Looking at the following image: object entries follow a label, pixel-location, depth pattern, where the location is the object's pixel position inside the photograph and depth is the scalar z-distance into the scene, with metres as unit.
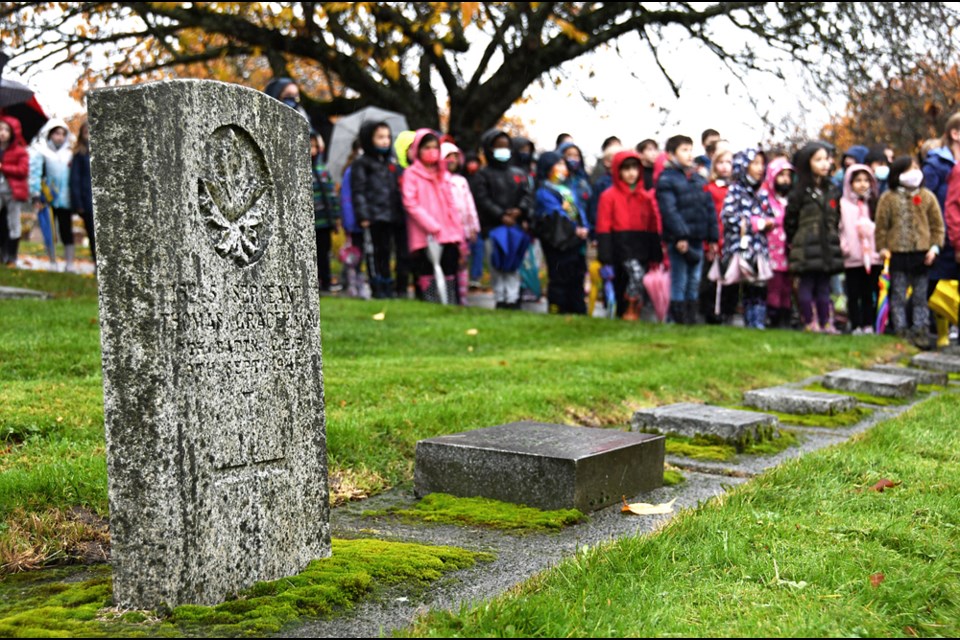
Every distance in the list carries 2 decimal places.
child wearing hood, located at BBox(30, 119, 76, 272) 16.41
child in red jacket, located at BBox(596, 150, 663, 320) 13.76
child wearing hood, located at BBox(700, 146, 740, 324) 14.93
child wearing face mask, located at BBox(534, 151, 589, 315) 14.24
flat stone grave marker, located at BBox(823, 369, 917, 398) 8.40
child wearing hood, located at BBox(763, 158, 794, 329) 13.94
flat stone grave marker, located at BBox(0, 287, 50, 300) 11.64
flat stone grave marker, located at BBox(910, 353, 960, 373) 10.70
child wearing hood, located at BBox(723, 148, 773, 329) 13.73
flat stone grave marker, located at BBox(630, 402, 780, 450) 6.06
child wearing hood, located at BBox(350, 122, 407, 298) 13.91
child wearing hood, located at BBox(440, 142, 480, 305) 14.62
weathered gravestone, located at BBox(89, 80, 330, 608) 2.98
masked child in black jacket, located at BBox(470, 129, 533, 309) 14.75
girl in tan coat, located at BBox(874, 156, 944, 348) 12.80
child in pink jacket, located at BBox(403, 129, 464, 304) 13.94
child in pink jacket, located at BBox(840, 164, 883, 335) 14.11
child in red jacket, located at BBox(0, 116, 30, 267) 15.88
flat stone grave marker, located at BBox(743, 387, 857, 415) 7.34
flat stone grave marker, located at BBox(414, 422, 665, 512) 4.48
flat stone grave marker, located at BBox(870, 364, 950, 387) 9.70
